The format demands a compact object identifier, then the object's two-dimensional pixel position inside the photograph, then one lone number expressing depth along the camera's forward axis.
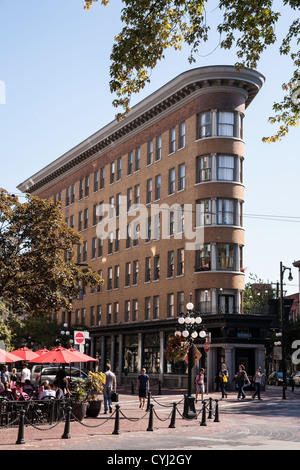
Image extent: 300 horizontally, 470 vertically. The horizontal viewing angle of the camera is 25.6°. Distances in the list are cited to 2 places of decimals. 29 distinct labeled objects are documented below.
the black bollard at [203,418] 21.76
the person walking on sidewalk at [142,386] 28.16
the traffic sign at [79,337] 30.41
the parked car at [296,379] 60.00
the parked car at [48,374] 35.67
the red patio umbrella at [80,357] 25.96
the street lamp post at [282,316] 42.95
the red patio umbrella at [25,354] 29.13
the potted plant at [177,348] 26.52
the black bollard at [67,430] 17.25
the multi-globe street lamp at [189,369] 23.89
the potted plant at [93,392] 23.94
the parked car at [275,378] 64.53
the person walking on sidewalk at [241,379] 34.56
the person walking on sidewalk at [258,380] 36.12
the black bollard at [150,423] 19.85
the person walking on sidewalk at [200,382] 34.35
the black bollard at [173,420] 20.72
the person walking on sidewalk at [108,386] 26.30
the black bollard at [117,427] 18.65
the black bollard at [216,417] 22.89
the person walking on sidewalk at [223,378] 36.78
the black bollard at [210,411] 24.05
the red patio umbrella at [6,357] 23.75
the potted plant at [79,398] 22.28
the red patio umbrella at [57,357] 25.27
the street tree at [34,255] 31.19
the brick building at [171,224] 48.12
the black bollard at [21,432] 15.67
